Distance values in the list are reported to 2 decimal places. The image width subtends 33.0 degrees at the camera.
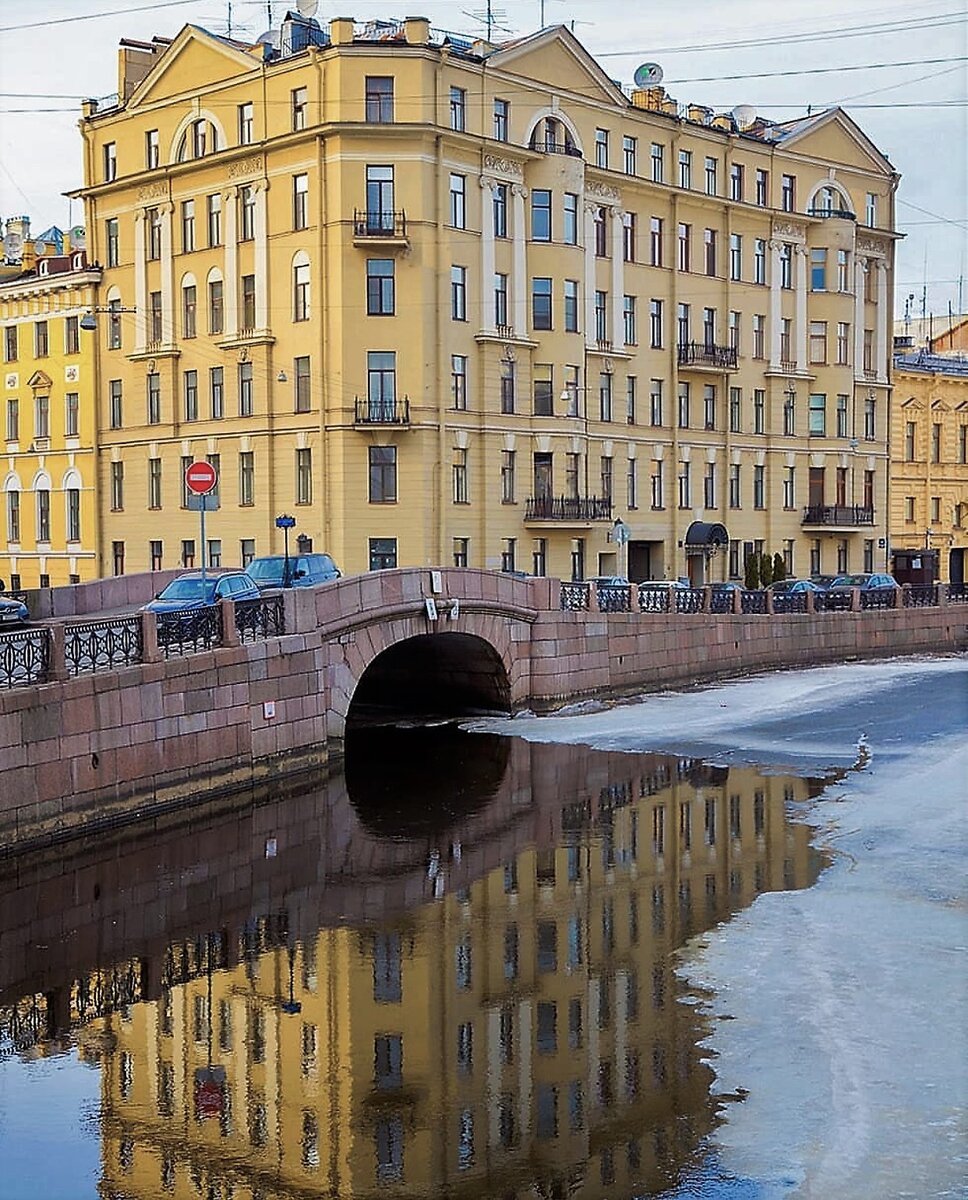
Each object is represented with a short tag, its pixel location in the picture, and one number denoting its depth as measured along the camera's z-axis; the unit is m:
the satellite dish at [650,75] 52.31
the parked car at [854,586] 43.38
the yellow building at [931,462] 61.47
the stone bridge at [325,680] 19.03
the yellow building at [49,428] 51.19
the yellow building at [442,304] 43.44
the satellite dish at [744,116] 56.50
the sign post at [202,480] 25.75
